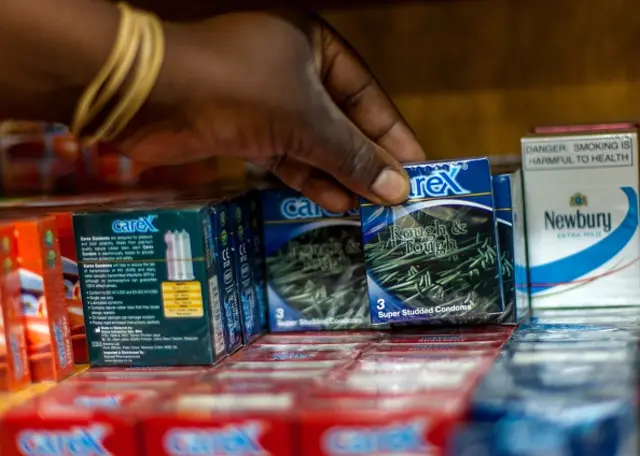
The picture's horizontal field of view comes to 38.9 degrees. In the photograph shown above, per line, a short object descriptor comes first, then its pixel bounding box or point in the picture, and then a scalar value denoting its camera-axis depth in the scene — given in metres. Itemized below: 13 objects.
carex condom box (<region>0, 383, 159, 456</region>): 0.88
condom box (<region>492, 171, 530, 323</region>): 1.10
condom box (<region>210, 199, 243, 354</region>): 1.08
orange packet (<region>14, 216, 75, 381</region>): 1.03
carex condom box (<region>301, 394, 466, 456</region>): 0.80
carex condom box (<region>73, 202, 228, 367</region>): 1.04
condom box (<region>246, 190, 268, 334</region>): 1.20
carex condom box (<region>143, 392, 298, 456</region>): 0.84
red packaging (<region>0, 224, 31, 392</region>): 1.01
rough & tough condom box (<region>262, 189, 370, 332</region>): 1.17
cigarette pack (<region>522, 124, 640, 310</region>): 1.15
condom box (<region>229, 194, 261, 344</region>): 1.14
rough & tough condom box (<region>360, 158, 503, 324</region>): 1.07
